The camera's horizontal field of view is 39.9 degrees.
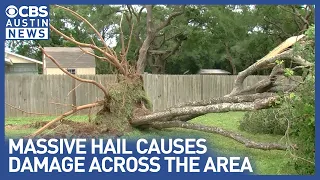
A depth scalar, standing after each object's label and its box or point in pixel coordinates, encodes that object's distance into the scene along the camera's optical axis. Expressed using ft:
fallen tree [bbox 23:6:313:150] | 28.86
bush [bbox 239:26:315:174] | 20.15
